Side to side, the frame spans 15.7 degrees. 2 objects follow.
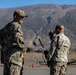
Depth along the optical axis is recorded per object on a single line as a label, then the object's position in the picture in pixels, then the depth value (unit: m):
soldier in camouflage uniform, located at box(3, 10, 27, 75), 5.43
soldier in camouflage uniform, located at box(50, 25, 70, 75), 6.24
